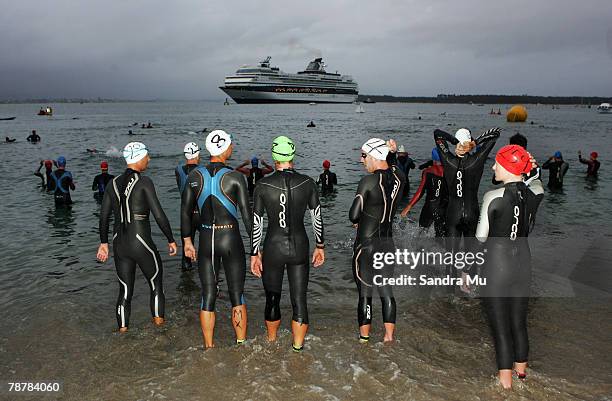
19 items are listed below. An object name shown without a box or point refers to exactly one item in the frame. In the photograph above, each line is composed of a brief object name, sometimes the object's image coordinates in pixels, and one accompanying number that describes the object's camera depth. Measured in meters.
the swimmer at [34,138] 37.72
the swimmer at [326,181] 15.66
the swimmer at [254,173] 13.09
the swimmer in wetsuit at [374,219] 4.77
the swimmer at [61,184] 12.70
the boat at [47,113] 105.93
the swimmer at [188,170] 7.29
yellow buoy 76.75
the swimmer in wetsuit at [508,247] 3.91
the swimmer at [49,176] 14.17
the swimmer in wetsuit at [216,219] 4.85
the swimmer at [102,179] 12.00
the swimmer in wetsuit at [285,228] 4.72
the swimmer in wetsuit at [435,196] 7.57
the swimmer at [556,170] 15.65
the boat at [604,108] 121.75
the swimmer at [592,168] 18.88
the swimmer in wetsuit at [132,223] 5.14
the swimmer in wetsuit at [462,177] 6.29
